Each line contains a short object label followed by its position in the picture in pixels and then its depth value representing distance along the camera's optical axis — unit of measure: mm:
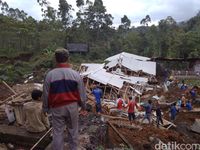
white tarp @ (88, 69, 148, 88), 24016
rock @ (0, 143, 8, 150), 5770
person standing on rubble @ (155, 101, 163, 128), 14345
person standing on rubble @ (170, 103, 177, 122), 16562
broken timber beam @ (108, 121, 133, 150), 7575
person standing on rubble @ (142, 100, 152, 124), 14016
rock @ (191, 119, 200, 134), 14433
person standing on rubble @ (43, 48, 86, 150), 3967
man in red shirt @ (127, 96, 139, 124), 13859
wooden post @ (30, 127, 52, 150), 5521
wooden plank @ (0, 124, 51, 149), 5746
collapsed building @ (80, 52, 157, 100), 23875
